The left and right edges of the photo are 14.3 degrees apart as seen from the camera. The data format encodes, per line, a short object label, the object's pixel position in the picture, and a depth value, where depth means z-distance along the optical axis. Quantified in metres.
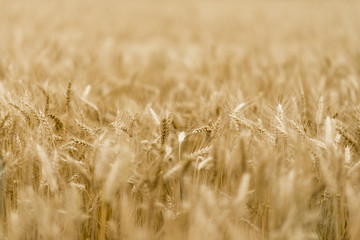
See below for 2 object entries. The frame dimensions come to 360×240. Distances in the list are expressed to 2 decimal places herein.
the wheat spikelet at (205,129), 3.61
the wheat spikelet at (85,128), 3.60
